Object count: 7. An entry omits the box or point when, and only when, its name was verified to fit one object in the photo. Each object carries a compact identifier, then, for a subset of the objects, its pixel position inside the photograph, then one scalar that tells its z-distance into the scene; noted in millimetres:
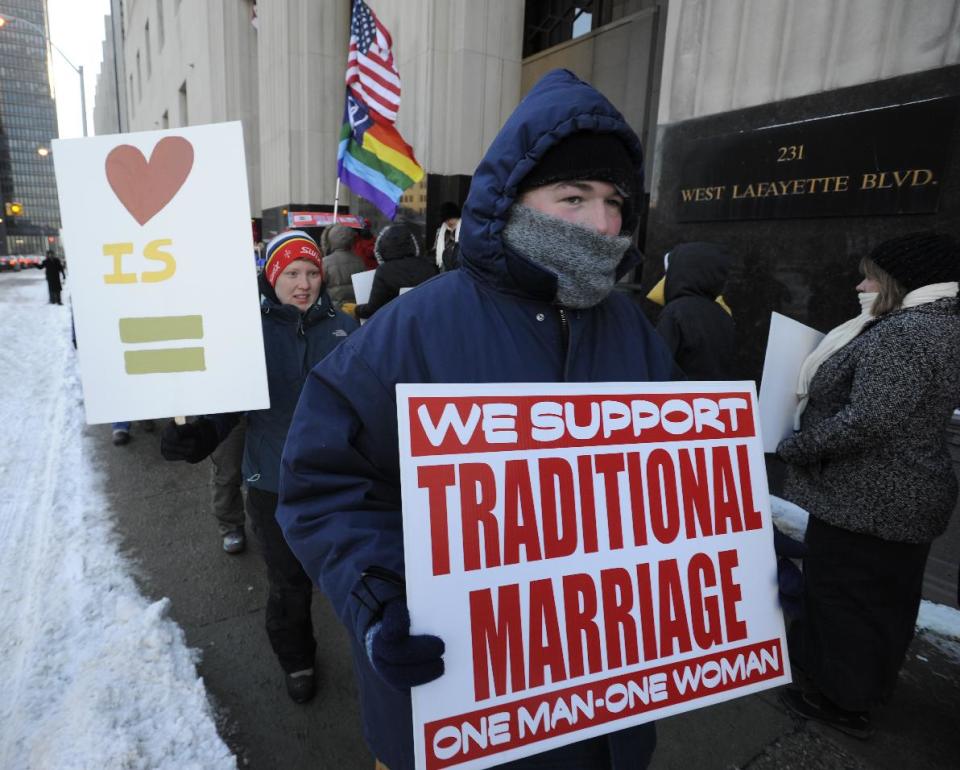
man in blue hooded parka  1226
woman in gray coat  2023
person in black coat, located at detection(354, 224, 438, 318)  4547
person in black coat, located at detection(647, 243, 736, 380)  3240
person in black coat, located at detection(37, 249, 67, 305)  19594
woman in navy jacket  2490
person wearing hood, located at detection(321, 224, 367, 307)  5285
